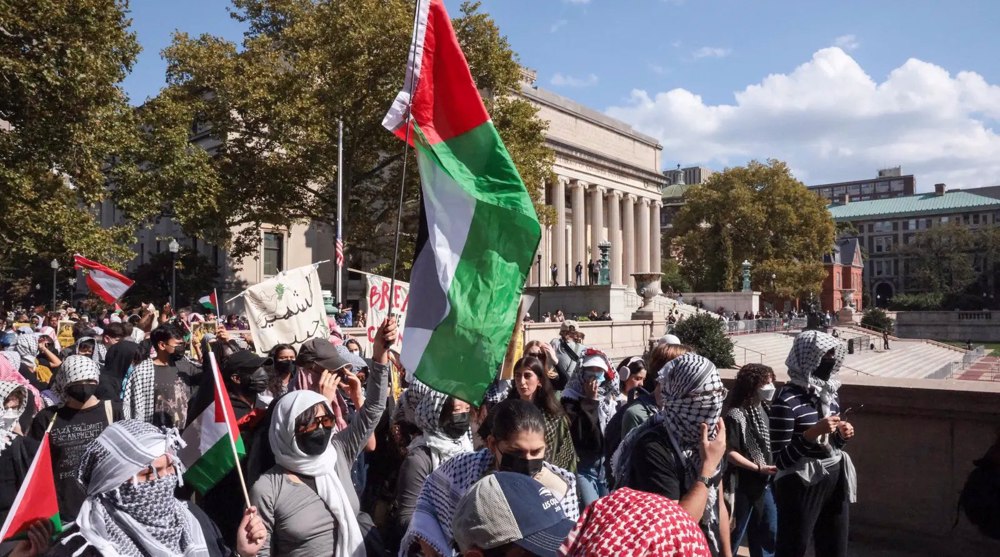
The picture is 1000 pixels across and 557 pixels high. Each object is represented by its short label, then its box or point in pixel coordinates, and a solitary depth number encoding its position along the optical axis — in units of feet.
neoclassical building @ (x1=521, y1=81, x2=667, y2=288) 191.42
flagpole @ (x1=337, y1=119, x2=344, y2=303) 85.40
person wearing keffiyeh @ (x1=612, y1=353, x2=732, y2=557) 11.16
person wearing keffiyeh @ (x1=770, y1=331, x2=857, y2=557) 15.72
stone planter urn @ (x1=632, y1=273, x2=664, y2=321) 114.21
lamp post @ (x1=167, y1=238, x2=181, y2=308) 83.04
